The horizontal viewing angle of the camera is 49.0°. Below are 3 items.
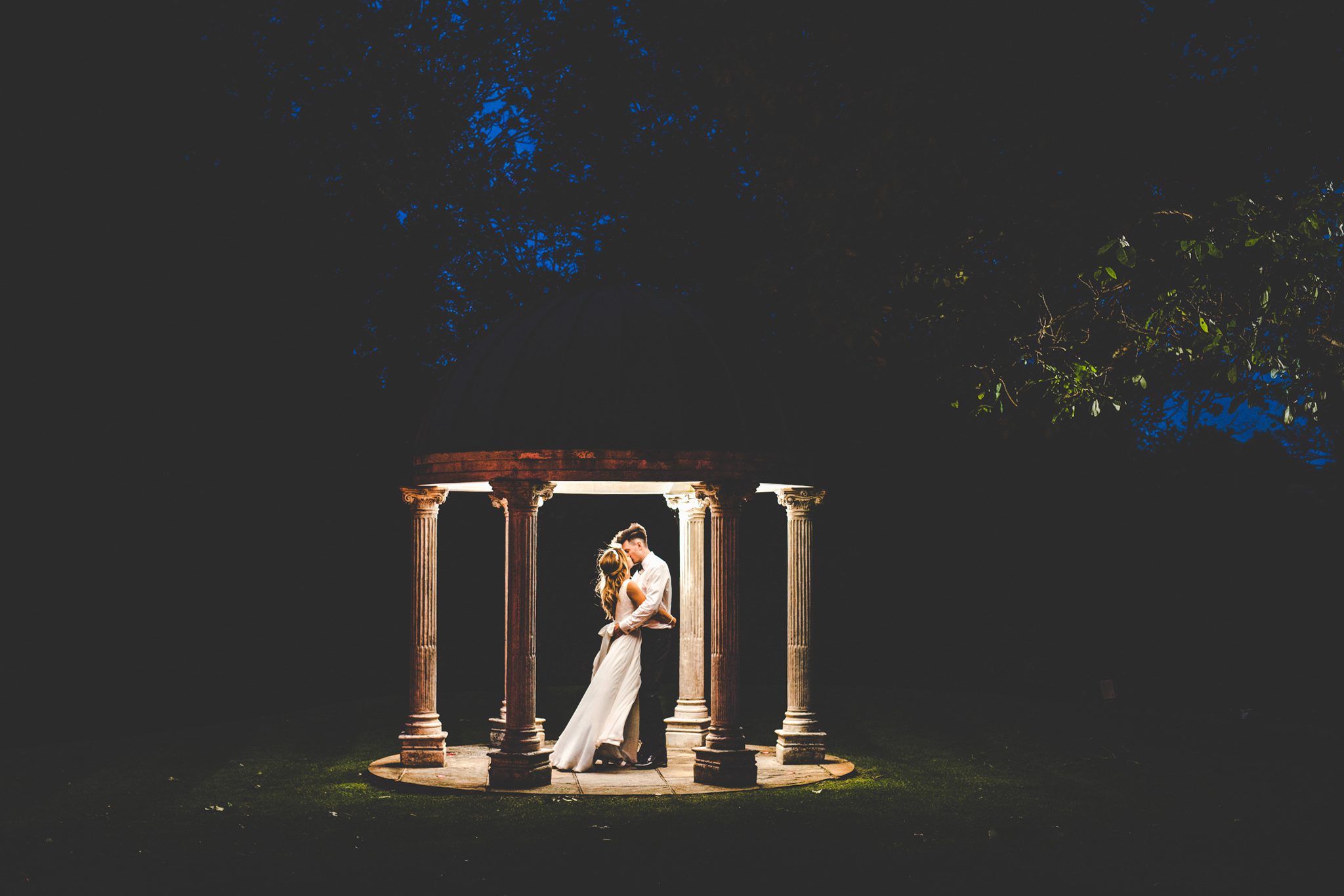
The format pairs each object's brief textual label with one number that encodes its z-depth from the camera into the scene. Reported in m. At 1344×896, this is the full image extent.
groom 13.45
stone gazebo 12.09
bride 13.42
